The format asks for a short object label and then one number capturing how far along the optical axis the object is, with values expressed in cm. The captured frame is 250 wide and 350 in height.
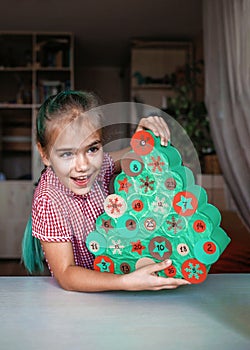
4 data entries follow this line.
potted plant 406
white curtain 204
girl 75
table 54
